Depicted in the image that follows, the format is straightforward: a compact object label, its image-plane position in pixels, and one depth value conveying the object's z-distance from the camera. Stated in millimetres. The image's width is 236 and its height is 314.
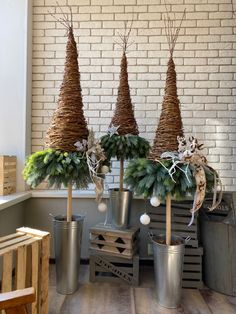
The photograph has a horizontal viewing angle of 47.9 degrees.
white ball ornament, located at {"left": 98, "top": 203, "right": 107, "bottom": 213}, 2121
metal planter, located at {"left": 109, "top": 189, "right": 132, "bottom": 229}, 2346
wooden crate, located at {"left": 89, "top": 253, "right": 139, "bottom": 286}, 2314
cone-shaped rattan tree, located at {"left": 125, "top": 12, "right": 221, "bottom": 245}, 1860
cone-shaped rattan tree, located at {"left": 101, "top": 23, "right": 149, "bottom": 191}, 2230
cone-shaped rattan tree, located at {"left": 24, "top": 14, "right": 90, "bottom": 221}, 1998
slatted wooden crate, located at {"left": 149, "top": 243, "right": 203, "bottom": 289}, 2322
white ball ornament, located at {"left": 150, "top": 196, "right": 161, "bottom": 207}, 1891
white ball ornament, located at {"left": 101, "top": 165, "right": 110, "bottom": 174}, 2129
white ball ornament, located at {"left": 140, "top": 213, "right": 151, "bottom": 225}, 2002
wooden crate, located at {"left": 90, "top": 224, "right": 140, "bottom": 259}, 2264
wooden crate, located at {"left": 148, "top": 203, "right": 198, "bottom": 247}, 2385
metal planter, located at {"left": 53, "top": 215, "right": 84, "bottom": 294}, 2107
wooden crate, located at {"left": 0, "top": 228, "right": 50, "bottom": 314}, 1523
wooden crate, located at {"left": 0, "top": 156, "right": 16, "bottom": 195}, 2453
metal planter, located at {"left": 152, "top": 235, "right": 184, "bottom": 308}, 1947
